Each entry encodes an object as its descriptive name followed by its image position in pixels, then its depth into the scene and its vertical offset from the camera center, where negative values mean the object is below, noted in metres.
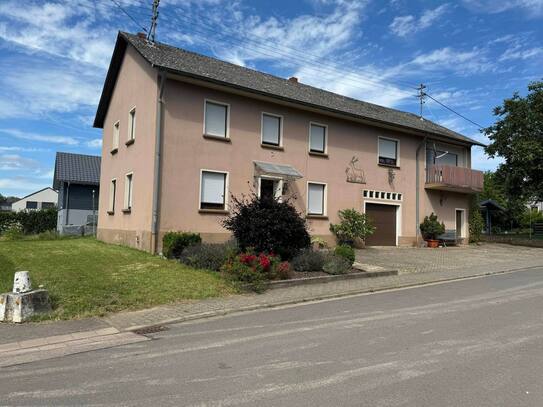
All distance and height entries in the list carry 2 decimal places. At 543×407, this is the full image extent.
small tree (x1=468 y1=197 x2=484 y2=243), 27.45 +0.63
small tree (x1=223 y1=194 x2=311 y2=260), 13.14 +0.03
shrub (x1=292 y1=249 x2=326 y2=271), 13.52 -0.91
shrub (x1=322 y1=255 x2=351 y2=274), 13.45 -0.99
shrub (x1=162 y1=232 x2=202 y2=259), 14.88 -0.49
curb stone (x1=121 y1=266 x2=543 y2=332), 8.30 -1.54
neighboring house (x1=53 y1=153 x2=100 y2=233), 31.88 +2.25
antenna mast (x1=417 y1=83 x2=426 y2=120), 29.67 +8.49
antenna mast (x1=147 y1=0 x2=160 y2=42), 18.89 +8.13
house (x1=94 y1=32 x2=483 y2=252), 17.02 +3.18
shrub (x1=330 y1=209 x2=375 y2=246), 20.67 +0.14
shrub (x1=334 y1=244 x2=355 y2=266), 14.49 -0.68
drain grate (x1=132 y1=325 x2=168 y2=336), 7.59 -1.68
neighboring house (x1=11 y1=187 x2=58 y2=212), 80.94 +4.02
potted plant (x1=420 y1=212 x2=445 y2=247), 24.20 +0.16
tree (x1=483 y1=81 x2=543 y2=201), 27.38 +5.31
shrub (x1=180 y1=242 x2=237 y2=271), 12.90 -0.78
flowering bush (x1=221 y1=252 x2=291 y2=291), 11.45 -1.00
